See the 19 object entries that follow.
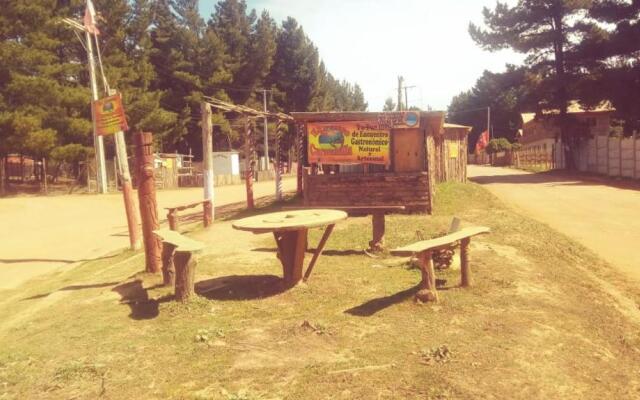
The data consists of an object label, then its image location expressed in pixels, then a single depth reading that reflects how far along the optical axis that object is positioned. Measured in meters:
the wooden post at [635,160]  23.84
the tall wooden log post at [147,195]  7.83
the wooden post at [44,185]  29.24
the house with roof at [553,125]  31.92
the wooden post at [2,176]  28.91
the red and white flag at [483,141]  58.04
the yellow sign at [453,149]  25.34
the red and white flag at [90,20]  17.25
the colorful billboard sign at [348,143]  13.98
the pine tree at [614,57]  26.97
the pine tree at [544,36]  30.45
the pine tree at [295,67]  52.28
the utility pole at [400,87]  50.15
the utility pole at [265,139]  47.53
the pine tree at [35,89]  26.45
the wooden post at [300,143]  16.42
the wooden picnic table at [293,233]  6.20
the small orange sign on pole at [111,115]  10.08
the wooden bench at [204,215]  9.74
